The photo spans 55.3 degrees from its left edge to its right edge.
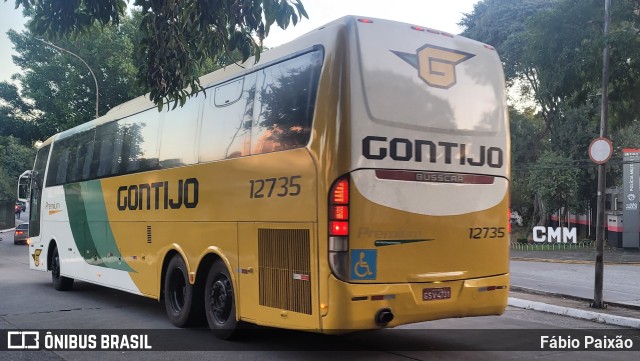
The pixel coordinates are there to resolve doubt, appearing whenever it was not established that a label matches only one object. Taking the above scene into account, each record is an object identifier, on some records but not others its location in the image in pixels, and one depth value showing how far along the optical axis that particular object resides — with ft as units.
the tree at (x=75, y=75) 103.19
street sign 35.96
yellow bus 19.84
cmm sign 109.19
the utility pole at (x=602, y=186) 35.32
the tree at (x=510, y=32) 109.40
